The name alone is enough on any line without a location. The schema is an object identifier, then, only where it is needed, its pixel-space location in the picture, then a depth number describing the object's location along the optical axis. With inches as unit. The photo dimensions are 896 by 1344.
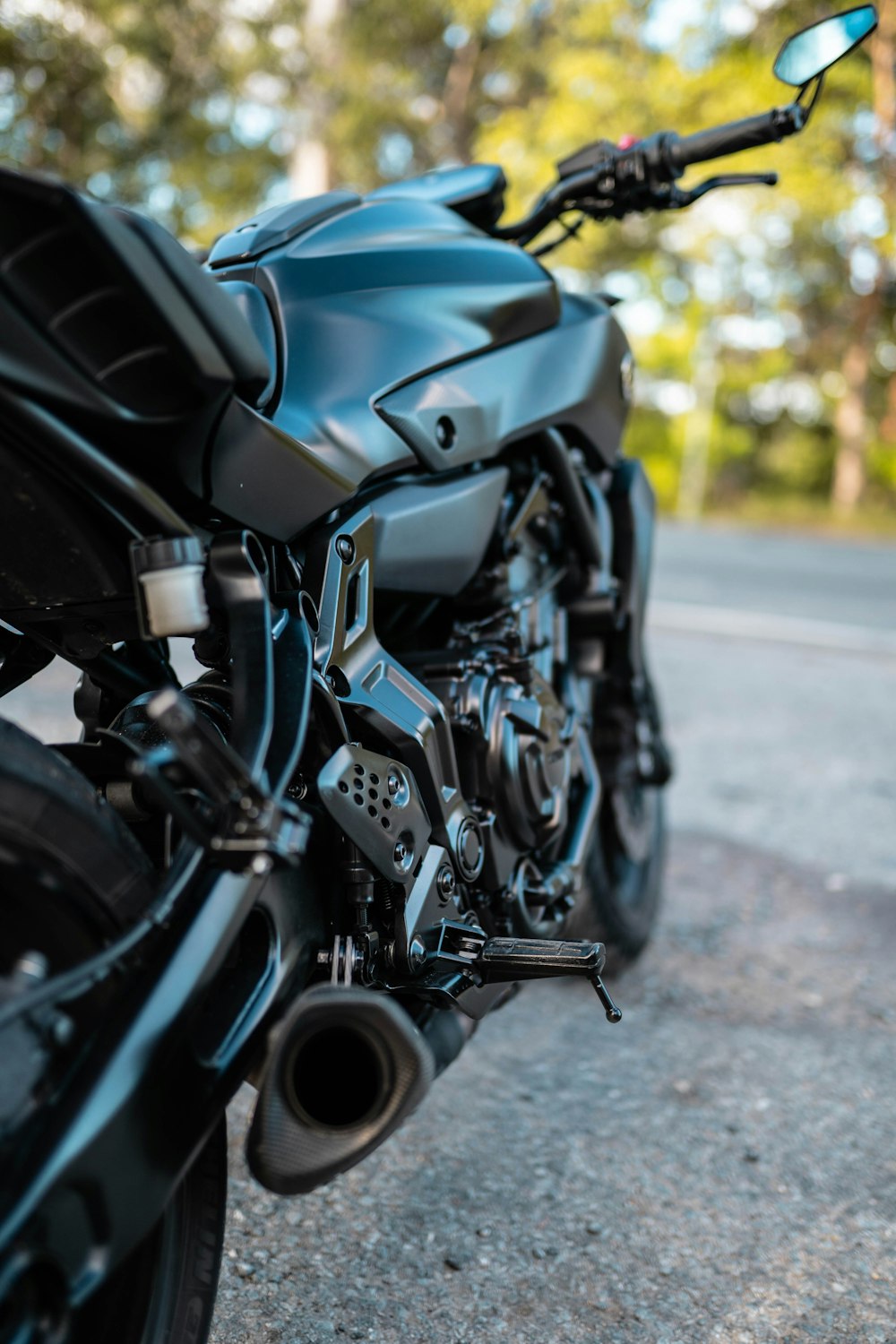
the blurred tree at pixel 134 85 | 564.7
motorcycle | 41.4
